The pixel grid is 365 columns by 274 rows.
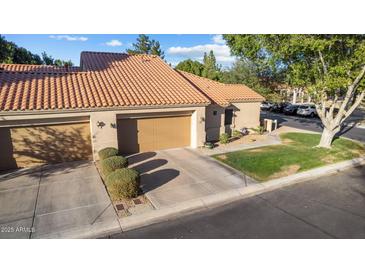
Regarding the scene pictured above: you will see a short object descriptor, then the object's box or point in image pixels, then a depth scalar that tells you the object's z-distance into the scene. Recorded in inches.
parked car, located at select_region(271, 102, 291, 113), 1416.1
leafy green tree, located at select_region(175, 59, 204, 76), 1467.0
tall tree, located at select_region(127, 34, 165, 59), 1786.4
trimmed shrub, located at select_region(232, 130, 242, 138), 723.4
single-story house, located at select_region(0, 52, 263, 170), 458.6
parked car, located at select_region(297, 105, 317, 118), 1250.0
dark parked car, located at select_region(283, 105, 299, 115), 1336.1
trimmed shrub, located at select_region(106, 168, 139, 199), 337.4
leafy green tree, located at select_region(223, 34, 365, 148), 478.6
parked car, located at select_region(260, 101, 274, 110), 1508.4
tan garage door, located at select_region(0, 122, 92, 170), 454.6
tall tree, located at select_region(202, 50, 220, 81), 1414.9
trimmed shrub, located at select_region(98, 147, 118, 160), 451.5
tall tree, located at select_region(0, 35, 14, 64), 1270.9
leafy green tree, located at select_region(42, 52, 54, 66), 1780.3
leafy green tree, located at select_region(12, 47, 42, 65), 1464.1
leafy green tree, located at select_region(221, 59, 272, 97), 1320.9
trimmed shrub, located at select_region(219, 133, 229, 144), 651.5
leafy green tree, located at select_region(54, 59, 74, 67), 1829.5
